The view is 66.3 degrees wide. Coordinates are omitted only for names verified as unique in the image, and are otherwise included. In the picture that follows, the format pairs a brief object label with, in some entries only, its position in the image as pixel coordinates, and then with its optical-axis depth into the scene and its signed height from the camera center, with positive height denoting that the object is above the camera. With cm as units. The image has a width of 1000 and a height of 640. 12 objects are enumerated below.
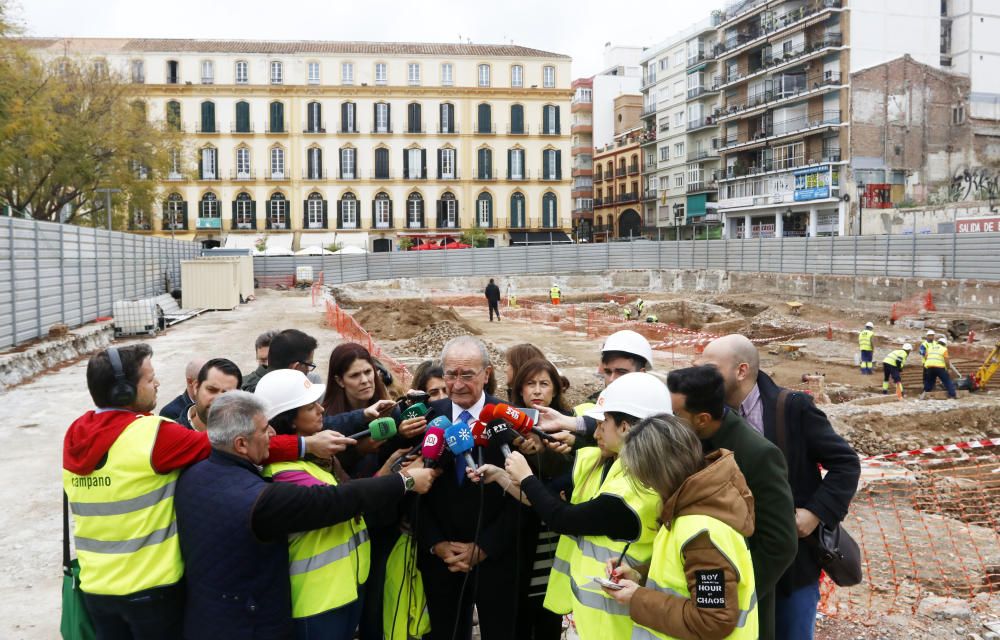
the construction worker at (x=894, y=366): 1599 -204
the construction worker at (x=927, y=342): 1586 -151
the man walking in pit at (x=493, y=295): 3167 -91
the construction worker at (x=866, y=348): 1858 -189
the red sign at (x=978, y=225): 3401 +206
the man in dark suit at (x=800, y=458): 354 -89
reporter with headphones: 312 -97
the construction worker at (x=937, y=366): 1548 -195
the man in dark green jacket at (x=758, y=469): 301 -78
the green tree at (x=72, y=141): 2717 +550
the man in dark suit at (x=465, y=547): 367 -130
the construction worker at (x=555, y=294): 3897 -110
